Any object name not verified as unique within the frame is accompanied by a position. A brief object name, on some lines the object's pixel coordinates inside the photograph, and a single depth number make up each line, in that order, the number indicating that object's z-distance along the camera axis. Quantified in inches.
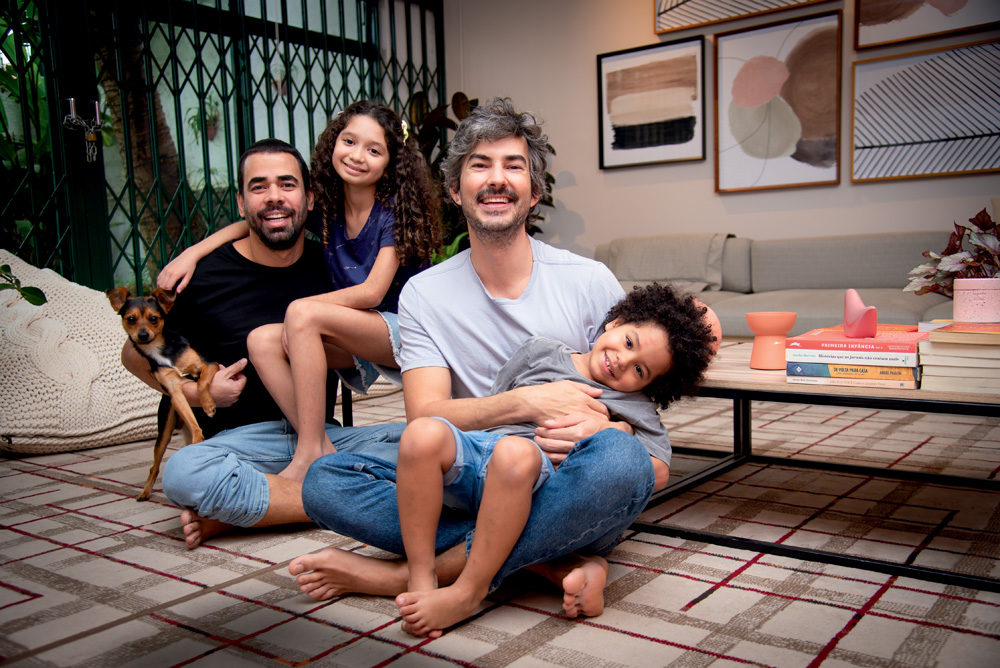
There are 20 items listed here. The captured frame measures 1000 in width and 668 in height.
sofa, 148.9
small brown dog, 76.8
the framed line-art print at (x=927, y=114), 160.1
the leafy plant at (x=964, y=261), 69.2
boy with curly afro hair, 49.0
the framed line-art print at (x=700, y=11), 180.2
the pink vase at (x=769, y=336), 69.2
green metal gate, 140.8
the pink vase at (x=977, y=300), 65.9
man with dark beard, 78.1
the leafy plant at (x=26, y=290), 96.5
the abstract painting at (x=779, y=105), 175.2
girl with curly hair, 75.0
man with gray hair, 51.9
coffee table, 56.0
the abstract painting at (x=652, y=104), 193.2
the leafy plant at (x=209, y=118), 166.7
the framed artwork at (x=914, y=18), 158.6
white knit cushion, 109.3
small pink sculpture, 64.2
